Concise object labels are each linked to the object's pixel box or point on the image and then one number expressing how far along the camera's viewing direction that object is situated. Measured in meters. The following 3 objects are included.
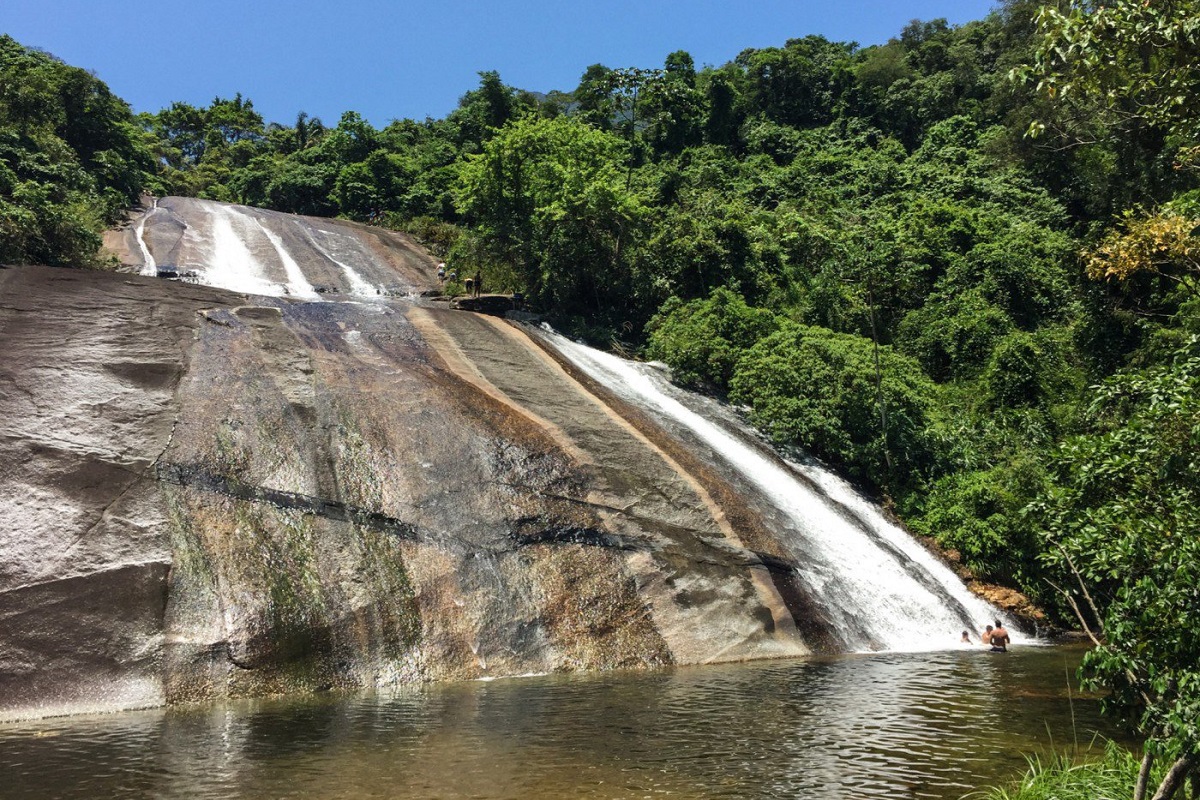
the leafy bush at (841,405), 26.98
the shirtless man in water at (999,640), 19.06
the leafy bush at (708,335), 30.64
